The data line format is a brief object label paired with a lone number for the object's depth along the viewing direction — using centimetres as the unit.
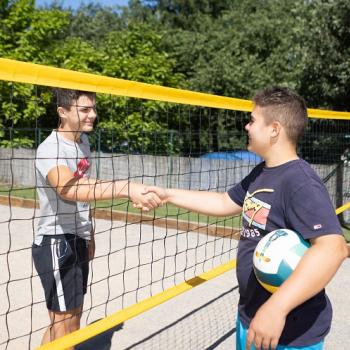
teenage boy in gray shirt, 274
